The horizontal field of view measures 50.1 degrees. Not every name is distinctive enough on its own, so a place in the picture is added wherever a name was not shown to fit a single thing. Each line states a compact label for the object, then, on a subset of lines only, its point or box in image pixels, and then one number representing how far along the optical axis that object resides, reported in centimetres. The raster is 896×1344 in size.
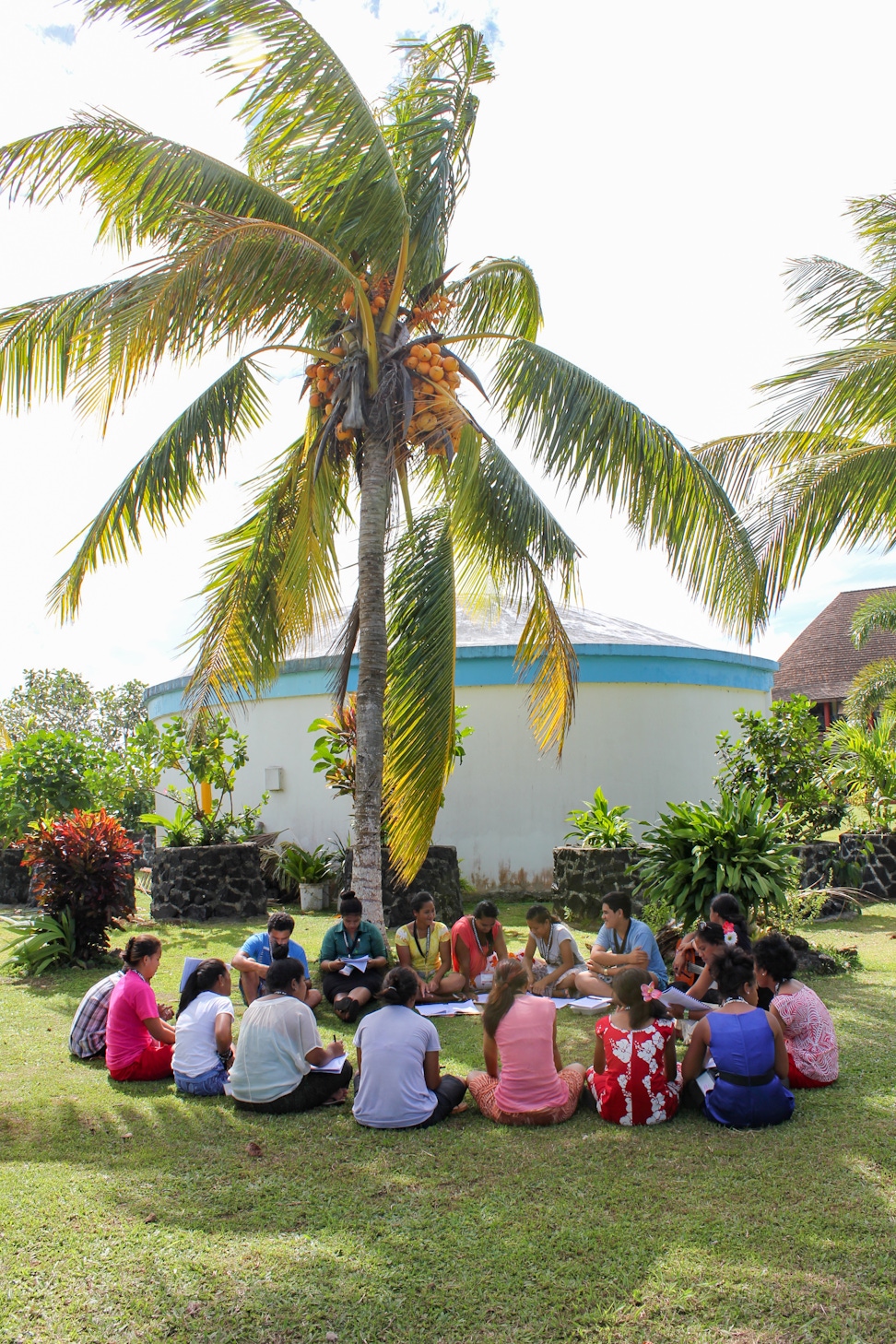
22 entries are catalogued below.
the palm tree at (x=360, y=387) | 703
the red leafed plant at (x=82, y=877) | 948
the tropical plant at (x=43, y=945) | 940
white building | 1445
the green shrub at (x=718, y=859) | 844
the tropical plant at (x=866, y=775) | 1345
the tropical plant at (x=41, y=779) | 1329
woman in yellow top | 782
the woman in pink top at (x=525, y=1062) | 504
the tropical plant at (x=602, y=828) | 1187
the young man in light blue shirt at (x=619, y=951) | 722
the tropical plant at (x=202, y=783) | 1353
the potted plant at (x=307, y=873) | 1352
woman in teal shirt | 760
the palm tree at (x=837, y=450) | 860
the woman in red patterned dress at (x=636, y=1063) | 500
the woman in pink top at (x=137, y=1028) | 597
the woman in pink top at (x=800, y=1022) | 537
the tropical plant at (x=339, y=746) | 1172
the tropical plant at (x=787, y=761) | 1166
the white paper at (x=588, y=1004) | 754
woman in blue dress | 486
